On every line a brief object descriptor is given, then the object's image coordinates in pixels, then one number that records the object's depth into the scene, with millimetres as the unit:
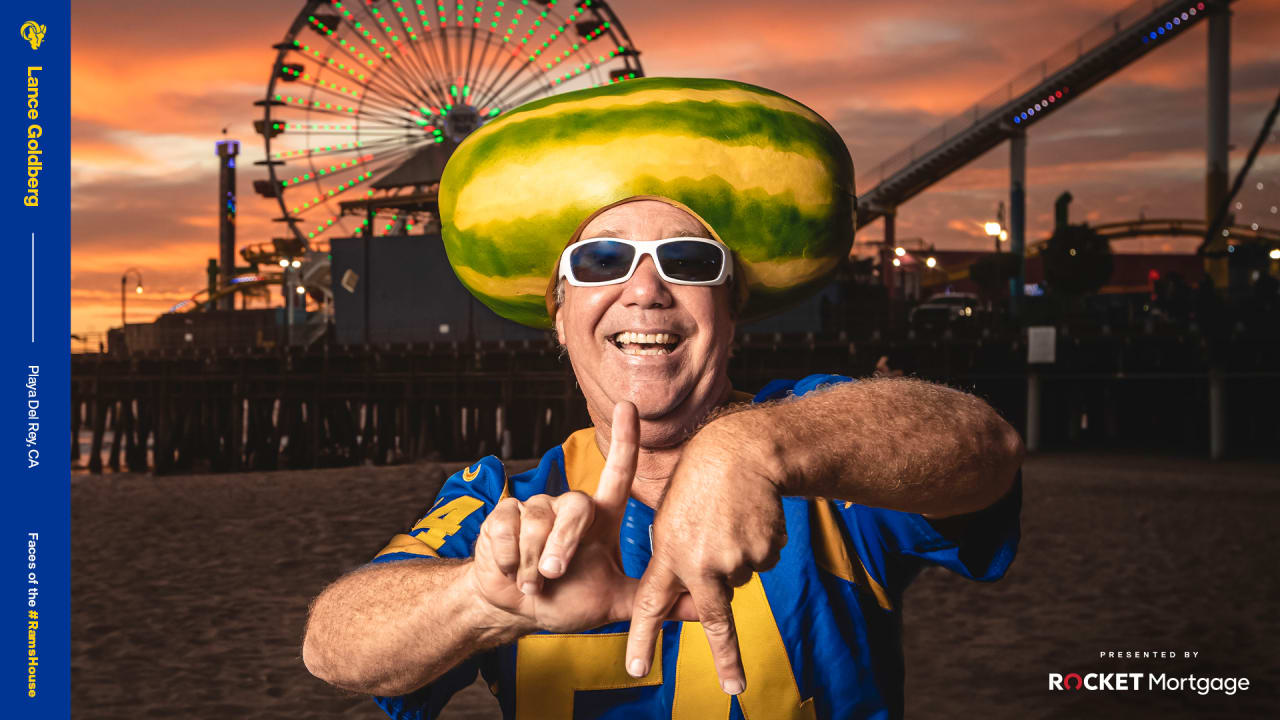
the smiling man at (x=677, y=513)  1579
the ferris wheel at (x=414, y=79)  33594
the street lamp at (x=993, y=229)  30734
